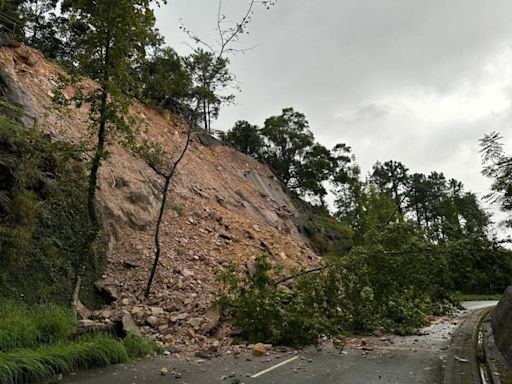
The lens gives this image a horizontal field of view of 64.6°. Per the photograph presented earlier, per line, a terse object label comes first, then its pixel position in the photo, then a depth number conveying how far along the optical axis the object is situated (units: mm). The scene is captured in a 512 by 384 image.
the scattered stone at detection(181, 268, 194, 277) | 12669
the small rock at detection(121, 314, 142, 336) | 8641
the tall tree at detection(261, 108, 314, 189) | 38656
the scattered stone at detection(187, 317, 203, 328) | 9945
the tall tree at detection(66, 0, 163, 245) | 9656
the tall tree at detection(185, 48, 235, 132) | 13125
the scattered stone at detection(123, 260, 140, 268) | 12148
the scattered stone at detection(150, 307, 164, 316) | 10211
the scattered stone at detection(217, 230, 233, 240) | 16705
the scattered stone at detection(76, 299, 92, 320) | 9570
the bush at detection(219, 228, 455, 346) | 9680
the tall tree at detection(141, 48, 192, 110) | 12375
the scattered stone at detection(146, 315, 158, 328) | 9852
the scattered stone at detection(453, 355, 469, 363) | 7546
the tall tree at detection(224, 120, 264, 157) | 37750
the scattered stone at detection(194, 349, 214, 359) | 8331
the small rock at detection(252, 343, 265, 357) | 8578
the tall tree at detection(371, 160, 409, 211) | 57656
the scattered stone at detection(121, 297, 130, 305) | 10578
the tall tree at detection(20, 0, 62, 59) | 24902
